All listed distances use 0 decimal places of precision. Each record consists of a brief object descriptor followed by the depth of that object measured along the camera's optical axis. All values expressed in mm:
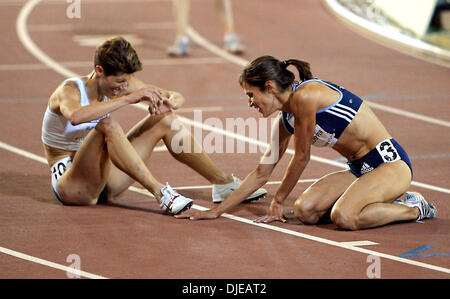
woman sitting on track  10281
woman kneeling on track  10000
